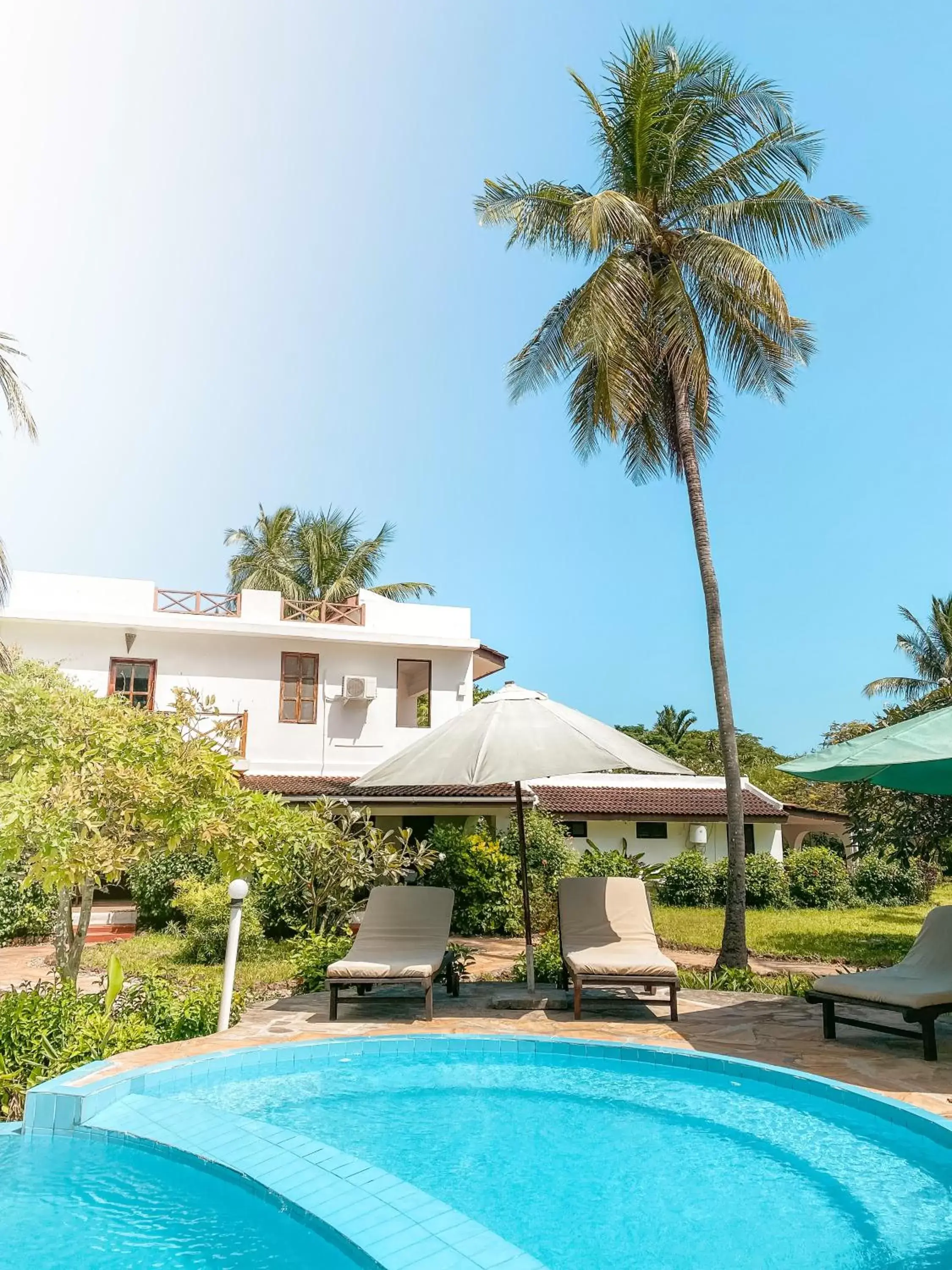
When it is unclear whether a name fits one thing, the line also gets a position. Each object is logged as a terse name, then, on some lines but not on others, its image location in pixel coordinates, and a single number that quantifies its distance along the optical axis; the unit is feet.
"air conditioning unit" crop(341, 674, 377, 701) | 73.97
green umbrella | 21.36
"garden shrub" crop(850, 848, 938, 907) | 78.74
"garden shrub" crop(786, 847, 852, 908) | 74.64
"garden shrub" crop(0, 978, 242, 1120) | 20.98
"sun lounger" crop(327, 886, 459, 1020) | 27.25
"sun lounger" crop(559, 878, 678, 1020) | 26.89
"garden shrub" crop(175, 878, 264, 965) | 43.62
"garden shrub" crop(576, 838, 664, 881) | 58.29
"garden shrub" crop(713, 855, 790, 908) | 73.61
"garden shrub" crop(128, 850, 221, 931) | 56.18
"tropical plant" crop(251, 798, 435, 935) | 46.11
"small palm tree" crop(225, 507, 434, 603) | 115.34
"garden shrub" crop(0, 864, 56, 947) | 51.80
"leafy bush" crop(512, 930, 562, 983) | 33.58
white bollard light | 24.06
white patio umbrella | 27.17
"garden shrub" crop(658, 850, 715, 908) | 74.95
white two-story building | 68.85
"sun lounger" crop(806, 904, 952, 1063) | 22.50
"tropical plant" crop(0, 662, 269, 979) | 21.59
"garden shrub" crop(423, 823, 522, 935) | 55.01
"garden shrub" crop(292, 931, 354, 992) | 33.40
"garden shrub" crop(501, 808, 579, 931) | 58.34
